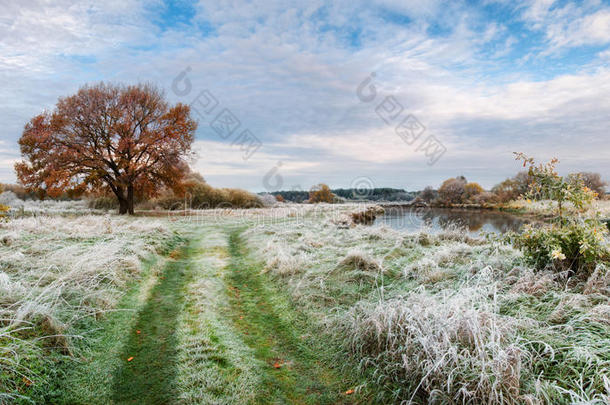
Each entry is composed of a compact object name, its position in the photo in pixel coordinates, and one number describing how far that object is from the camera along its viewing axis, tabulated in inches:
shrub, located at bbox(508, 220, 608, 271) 175.2
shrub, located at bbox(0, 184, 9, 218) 514.0
